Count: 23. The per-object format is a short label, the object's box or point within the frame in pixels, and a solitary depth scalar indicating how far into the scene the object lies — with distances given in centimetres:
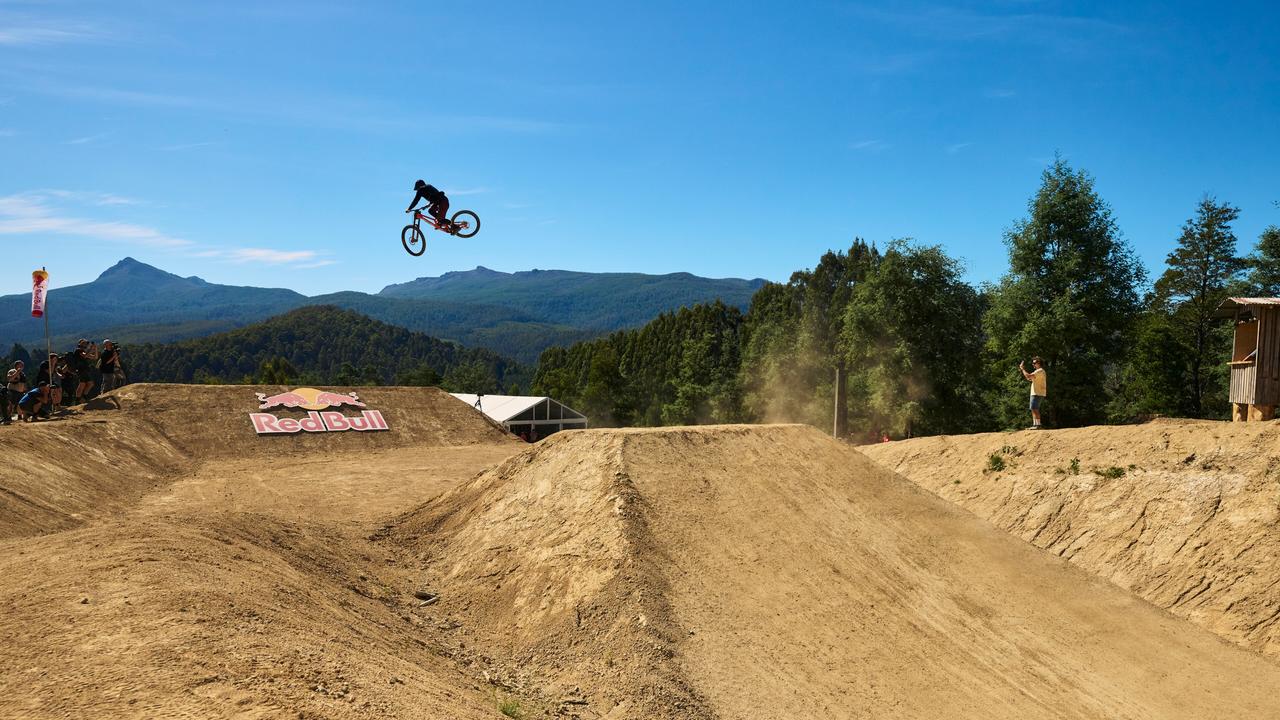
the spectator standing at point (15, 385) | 2218
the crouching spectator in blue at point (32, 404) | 2219
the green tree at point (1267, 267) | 3938
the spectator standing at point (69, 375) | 2567
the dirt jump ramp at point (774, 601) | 1018
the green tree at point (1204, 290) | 4253
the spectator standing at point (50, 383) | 2339
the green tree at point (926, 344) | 3962
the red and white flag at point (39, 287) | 2253
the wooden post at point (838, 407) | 2633
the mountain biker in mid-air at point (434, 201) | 1914
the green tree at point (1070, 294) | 3300
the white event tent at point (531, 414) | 4969
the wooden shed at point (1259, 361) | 1877
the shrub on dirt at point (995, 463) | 2088
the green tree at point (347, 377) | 11181
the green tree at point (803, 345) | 5475
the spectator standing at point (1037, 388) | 2223
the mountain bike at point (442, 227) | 2004
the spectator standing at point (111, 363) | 2669
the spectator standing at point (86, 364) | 2567
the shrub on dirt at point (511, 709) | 880
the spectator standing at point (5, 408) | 2122
